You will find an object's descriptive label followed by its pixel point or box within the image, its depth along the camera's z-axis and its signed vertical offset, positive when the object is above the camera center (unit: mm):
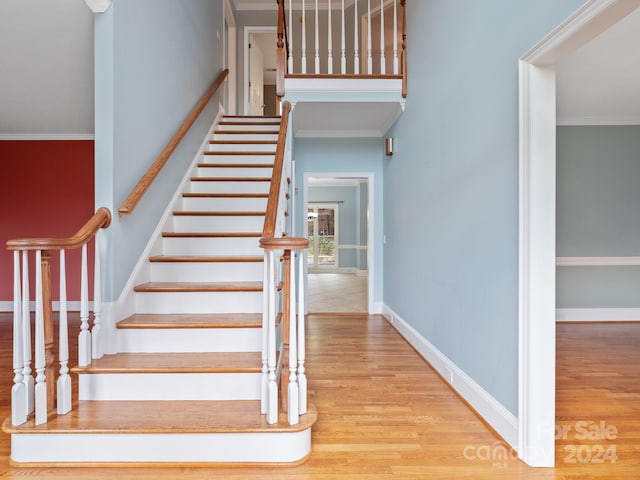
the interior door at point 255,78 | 6266 +2927
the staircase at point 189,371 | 1705 -709
